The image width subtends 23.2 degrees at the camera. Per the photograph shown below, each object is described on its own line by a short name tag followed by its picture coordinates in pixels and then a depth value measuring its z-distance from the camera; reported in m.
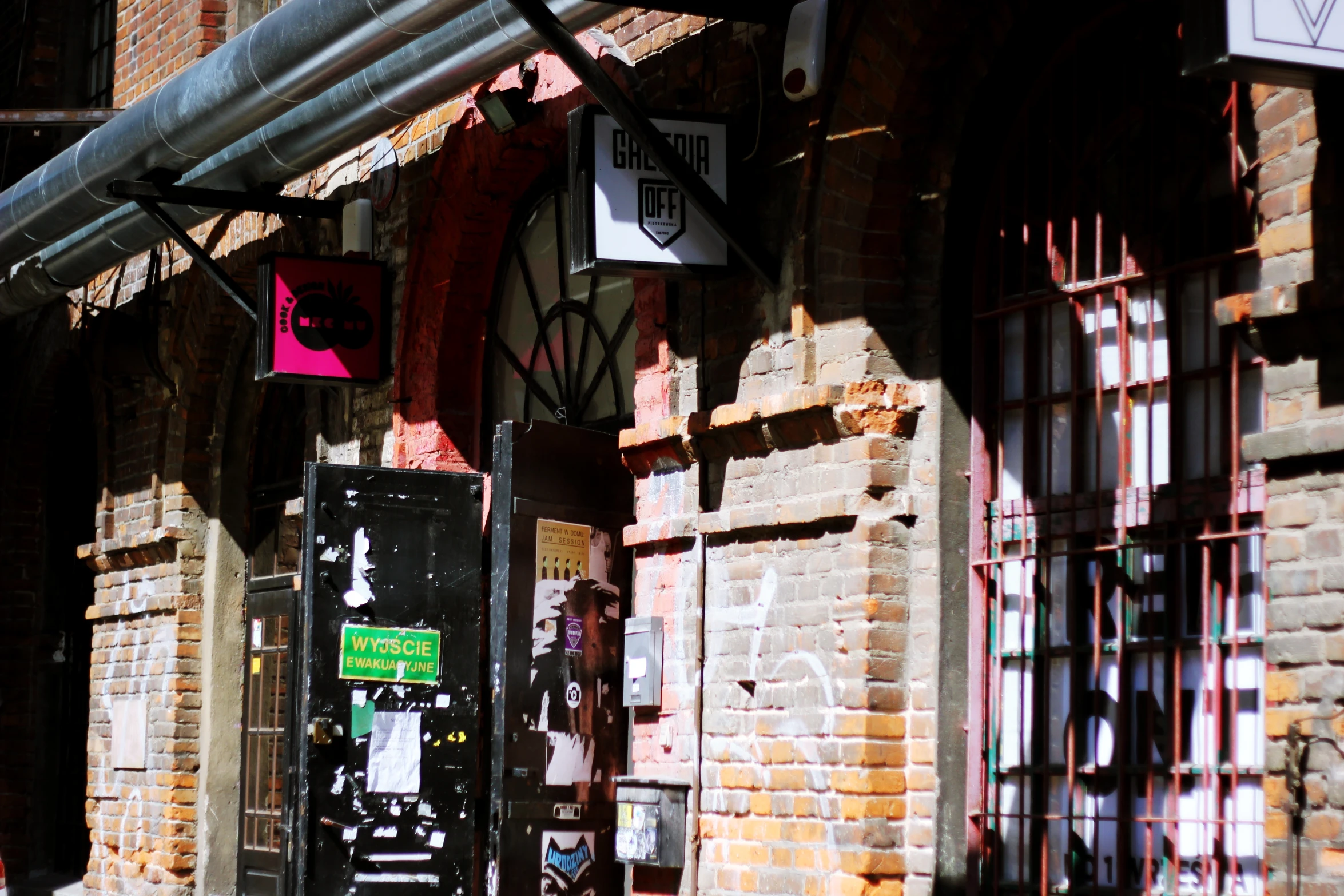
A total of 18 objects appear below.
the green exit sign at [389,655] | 13.40
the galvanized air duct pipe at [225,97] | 12.13
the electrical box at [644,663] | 11.67
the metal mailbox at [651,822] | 11.24
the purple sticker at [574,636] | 12.55
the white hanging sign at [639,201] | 10.99
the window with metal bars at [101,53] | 23.31
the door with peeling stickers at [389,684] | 13.23
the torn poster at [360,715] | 13.28
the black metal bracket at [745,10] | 10.93
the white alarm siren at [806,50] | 10.46
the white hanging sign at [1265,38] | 6.66
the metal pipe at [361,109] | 12.05
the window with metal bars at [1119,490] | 8.63
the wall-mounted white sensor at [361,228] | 15.79
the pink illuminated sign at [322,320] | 15.08
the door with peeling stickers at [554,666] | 12.13
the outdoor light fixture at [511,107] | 13.82
